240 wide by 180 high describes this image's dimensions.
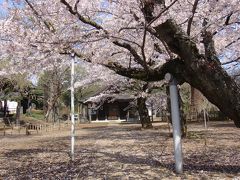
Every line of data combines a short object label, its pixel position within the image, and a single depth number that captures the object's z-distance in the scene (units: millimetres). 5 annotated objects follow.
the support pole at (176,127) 5685
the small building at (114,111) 32781
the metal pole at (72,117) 7370
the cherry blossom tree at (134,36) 4952
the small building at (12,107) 40081
